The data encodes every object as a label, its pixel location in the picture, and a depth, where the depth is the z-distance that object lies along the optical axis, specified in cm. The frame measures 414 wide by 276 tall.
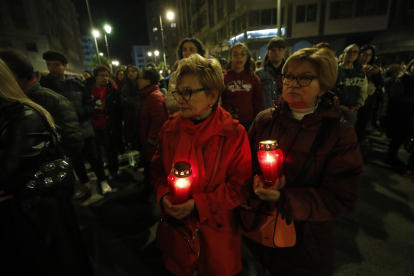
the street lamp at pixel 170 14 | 2100
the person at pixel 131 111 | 410
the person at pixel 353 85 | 419
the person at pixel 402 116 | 417
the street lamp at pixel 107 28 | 1279
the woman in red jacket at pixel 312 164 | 129
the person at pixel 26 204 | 151
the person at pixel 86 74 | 890
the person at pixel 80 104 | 340
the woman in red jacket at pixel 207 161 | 140
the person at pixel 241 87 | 364
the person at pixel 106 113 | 436
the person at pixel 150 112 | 322
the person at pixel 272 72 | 380
